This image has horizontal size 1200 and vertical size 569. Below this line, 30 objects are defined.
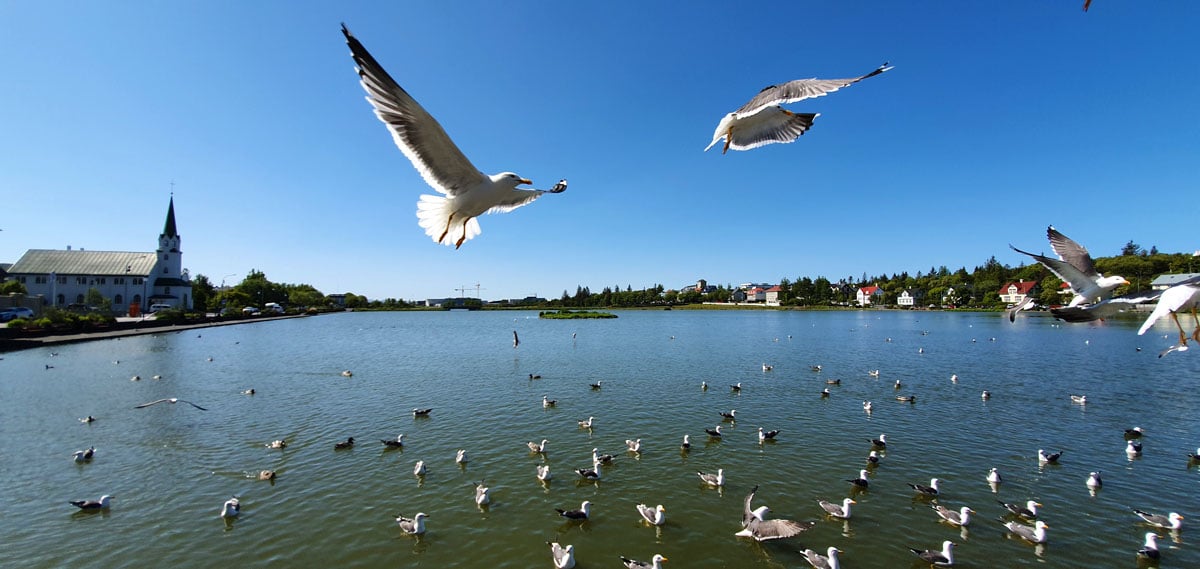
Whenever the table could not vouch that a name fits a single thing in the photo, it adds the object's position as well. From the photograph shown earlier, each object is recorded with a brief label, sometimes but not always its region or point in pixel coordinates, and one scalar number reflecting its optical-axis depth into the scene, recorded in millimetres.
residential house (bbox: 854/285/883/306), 141012
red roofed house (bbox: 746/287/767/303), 186912
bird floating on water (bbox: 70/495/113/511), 10406
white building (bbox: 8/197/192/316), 80625
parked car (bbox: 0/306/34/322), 52484
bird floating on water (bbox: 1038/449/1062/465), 13000
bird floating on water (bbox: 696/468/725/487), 11688
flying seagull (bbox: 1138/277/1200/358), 3104
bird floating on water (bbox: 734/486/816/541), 8945
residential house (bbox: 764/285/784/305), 167262
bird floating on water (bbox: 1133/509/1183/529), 9516
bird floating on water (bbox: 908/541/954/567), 8469
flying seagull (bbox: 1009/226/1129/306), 4938
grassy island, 85494
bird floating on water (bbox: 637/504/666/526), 9906
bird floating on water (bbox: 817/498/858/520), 10039
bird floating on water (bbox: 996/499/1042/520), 10102
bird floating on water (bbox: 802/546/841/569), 8281
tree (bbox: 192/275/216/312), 96731
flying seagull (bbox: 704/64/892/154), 5457
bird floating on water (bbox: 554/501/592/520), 10062
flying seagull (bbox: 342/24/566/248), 5125
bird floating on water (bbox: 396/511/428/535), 9516
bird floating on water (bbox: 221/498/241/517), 10125
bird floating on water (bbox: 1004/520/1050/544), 9148
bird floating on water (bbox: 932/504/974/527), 9773
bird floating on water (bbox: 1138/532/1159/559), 8617
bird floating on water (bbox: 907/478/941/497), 11016
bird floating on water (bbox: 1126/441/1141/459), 13523
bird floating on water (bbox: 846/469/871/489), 11508
